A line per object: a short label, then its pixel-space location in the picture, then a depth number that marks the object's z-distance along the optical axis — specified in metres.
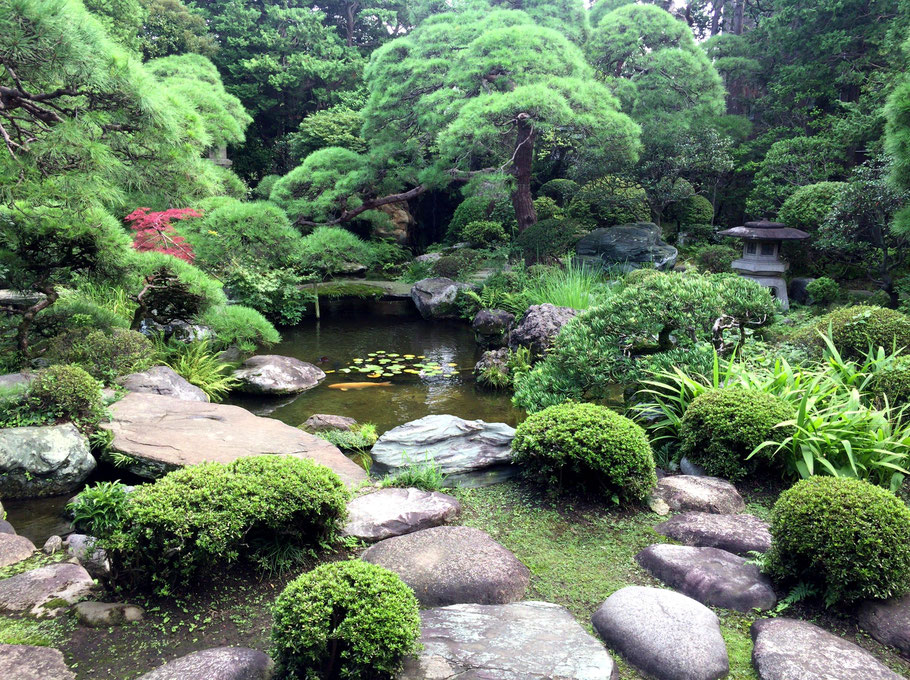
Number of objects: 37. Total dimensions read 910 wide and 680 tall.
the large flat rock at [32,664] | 2.16
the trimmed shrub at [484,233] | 14.49
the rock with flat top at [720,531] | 3.16
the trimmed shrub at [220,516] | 2.62
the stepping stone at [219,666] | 2.10
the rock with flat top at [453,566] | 2.77
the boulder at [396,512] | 3.34
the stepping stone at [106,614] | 2.51
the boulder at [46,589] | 2.62
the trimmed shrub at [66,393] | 4.83
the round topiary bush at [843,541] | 2.57
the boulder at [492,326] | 9.98
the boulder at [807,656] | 2.18
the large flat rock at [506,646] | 2.19
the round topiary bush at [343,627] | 2.08
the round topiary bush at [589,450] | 3.60
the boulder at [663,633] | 2.29
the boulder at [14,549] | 3.12
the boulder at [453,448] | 4.25
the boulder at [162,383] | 6.32
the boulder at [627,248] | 11.84
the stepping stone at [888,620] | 2.46
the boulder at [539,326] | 7.95
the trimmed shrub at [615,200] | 13.56
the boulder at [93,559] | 2.74
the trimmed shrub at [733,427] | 3.92
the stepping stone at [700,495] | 3.67
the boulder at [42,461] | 4.46
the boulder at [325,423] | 6.13
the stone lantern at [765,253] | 9.80
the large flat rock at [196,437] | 4.54
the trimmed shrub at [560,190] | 14.02
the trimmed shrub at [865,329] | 4.87
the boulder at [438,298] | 12.12
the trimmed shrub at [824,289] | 9.53
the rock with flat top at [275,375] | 7.66
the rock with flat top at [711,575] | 2.76
